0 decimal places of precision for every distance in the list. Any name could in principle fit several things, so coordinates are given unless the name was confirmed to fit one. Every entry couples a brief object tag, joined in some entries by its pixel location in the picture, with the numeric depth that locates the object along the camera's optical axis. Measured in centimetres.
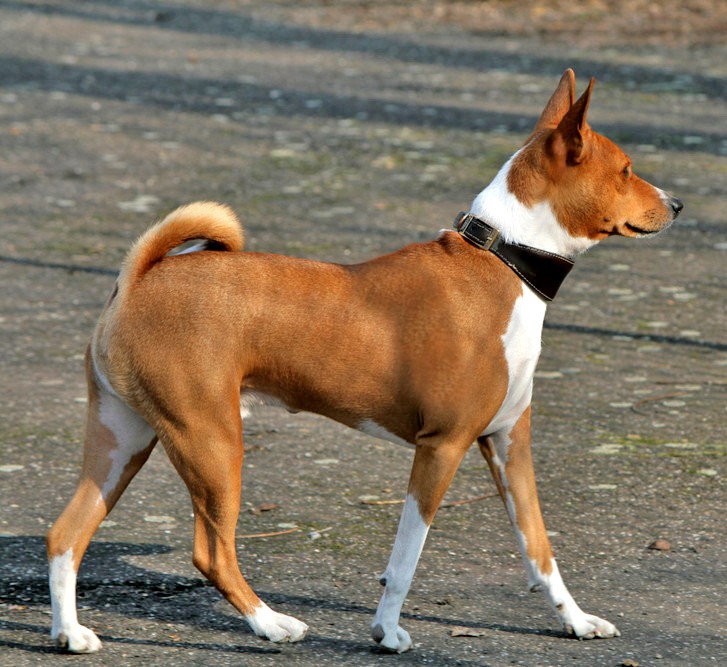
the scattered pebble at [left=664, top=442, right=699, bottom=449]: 1255
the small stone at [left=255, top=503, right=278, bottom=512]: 1113
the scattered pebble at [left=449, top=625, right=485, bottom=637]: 890
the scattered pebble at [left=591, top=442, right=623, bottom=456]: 1245
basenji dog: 822
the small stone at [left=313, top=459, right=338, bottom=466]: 1218
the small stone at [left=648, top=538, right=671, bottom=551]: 1039
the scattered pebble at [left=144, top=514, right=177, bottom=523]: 1081
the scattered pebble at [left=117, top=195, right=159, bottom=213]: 2125
